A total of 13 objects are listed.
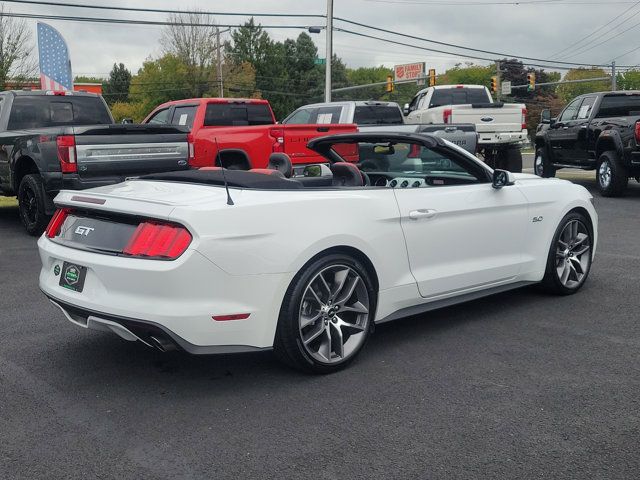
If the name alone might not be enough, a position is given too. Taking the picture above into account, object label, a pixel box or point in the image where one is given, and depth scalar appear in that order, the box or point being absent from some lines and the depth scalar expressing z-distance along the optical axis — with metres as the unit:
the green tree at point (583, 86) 105.00
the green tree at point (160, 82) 70.06
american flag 18.97
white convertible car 3.84
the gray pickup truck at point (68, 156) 9.30
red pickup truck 12.42
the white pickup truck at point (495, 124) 17.34
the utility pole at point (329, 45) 34.25
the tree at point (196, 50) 69.62
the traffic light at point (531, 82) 46.12
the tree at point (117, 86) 102.06
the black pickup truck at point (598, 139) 13.40
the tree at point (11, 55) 36.10
